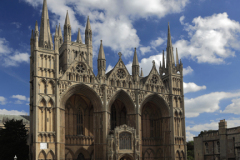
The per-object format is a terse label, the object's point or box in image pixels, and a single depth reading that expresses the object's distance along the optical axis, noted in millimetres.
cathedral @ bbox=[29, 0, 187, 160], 44594
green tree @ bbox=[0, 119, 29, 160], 46719
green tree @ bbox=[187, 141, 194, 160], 76688
